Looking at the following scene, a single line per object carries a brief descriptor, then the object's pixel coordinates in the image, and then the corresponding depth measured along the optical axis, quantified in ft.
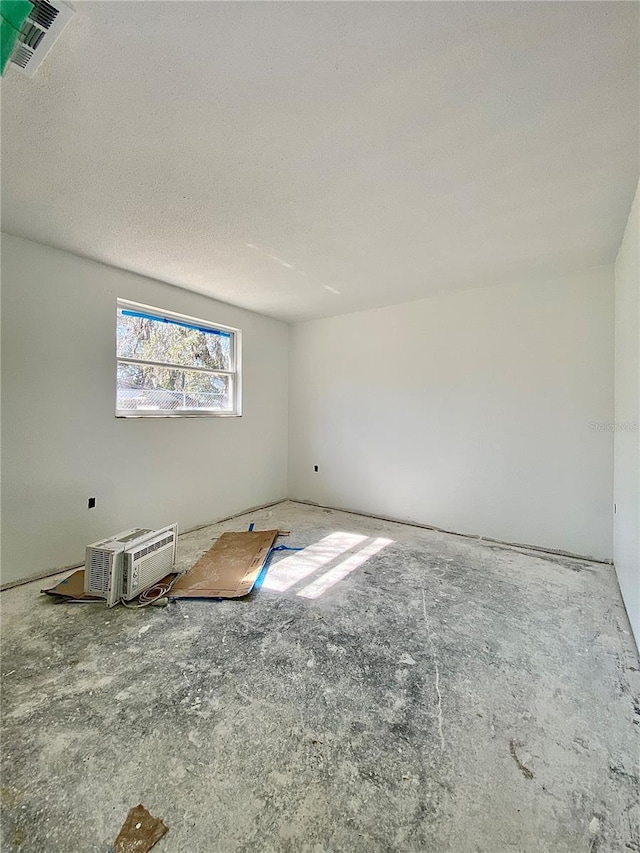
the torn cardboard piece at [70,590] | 7.82
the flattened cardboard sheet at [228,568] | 8.20
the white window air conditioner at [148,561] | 7.72
